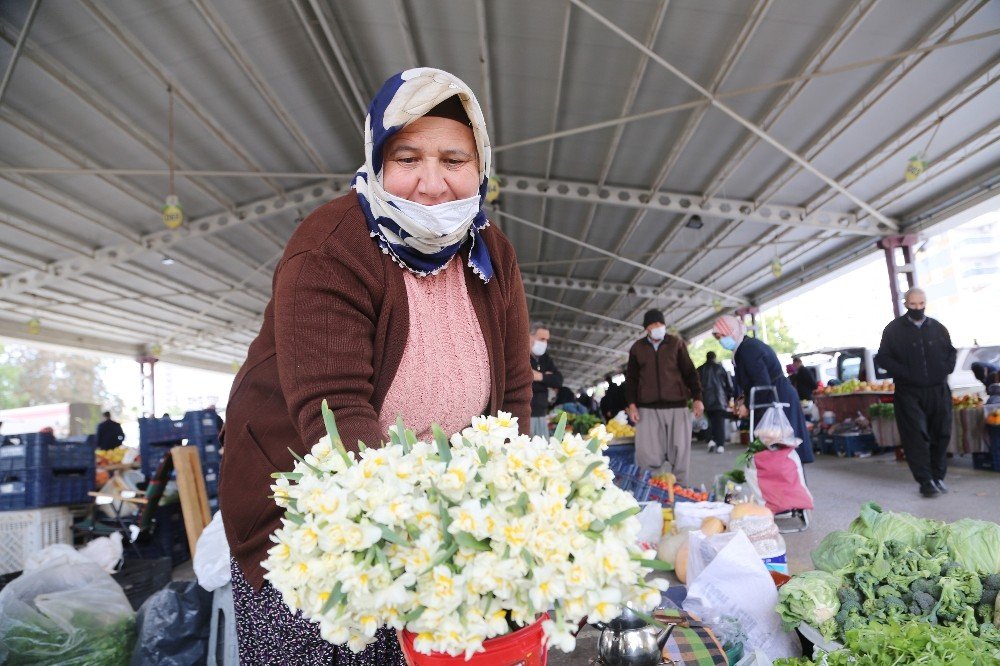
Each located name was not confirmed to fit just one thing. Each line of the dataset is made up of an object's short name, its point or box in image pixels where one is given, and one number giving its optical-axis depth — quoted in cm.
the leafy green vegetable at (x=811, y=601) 211
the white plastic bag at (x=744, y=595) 246
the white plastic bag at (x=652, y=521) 431
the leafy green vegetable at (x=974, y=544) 211
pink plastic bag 509
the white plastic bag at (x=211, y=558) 219
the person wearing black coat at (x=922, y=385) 619
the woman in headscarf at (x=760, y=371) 593
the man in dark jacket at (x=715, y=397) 1269
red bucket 72
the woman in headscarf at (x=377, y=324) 110
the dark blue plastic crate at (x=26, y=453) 468
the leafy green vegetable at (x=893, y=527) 239
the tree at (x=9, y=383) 3538
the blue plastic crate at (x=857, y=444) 1038
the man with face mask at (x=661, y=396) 667
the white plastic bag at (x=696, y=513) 411
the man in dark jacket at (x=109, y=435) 1224
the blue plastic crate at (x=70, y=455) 492
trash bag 269
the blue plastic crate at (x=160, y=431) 569
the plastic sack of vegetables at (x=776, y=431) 516
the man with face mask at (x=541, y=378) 769
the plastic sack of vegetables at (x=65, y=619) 249
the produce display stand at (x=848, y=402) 1052
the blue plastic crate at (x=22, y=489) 466
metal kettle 153
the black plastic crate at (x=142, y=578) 348
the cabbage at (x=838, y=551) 241
